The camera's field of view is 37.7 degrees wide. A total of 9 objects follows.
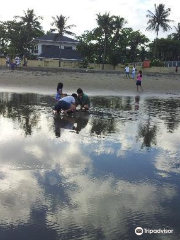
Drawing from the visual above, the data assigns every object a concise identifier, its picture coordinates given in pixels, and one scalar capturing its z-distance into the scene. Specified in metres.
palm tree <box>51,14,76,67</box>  46.43
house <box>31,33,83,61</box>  52.81
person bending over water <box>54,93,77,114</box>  9.41
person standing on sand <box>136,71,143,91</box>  19.64
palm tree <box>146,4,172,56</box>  52.71
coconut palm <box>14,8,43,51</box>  48.38
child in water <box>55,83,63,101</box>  11.06
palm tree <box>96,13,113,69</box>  46.53
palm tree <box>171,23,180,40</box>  60.76
